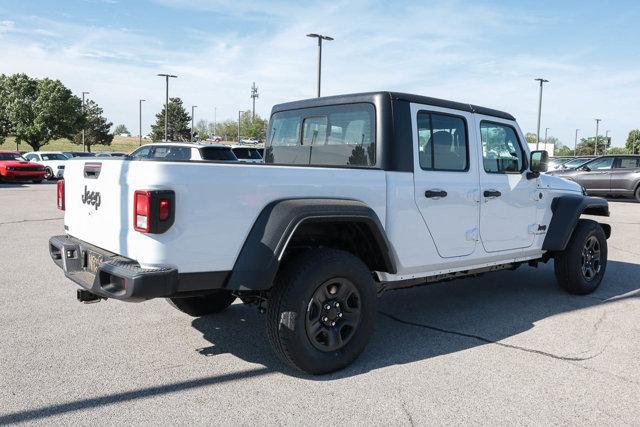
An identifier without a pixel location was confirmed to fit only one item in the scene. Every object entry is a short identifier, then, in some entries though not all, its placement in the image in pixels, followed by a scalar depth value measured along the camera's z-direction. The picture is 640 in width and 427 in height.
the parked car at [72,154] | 30.12
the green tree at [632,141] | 82.00
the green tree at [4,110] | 52.88
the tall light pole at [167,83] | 42.94
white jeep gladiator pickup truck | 3.18
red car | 23.11
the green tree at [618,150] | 88.00
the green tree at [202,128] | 117.38
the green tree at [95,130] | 66.97
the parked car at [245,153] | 16.17
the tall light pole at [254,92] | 70.18
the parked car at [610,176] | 18.56
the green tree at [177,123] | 90.56
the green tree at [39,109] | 52.47
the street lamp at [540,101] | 41.19
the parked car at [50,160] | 26.92
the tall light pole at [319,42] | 24.17
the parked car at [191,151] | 13.14
